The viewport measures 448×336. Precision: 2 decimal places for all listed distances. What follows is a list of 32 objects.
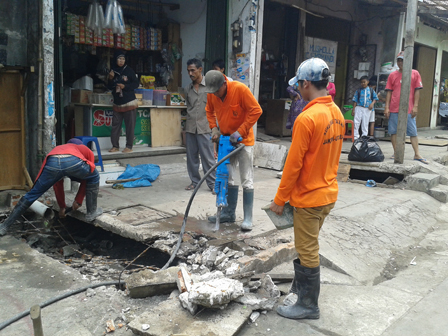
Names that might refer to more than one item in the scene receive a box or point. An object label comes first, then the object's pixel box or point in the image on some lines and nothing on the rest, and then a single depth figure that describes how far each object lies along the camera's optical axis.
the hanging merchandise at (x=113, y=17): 7.32
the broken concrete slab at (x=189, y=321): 2.86
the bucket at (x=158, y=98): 9.38
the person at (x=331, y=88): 8.99
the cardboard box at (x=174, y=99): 9.38
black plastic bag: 7.84
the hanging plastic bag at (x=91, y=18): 7.47
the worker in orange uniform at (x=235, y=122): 4.69
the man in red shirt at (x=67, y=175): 4.76
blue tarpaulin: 6.81
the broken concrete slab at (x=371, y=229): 4.48
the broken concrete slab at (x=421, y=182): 7.26
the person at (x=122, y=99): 8.20
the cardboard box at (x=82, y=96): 8.51
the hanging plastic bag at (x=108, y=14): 7.30
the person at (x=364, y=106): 10.62
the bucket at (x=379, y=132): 12.49
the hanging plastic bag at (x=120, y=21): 7.42
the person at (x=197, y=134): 6.46
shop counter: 8.53
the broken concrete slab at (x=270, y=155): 8.59
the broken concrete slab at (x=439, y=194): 7.16
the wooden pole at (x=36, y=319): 2.40
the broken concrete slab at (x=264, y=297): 3.25
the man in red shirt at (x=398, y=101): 7.87
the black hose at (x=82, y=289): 3.01
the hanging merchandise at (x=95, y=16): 7.44
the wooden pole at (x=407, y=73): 7.34
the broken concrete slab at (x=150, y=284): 3.45
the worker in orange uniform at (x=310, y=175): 2.99
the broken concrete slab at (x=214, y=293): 2.99
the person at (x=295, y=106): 8.99
